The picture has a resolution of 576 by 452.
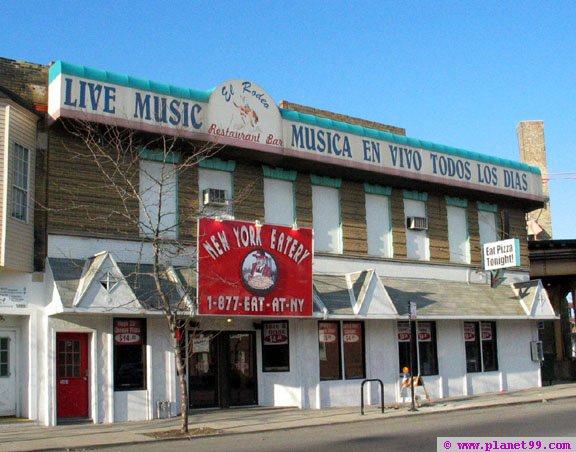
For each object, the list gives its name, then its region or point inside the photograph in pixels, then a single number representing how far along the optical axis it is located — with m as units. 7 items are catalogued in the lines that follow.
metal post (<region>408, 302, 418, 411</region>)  24.62
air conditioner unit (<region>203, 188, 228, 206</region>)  21.16
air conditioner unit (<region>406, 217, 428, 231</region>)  26.28
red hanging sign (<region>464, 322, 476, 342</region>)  26.52
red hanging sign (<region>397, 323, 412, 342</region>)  24.55
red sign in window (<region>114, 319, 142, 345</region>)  19.16
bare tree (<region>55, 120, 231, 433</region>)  19.06
